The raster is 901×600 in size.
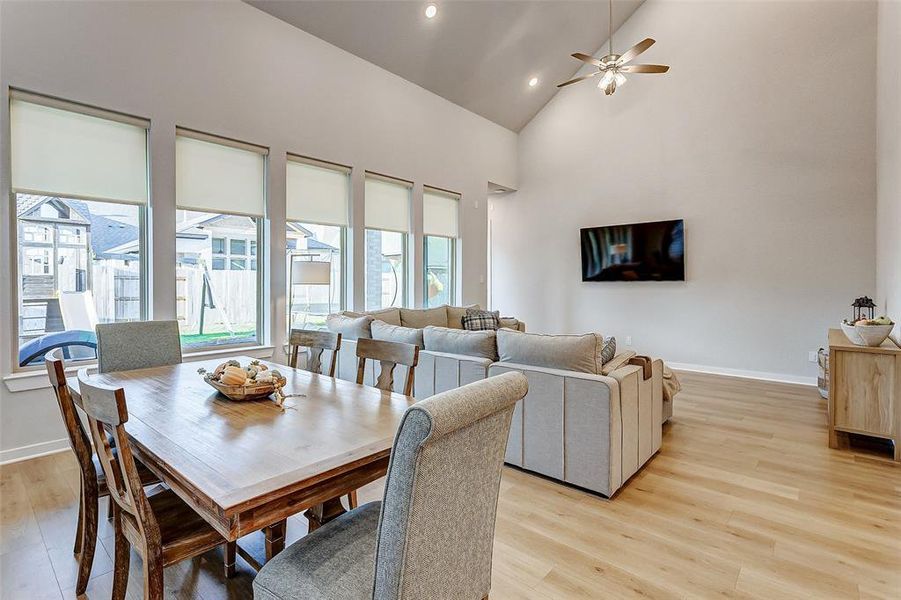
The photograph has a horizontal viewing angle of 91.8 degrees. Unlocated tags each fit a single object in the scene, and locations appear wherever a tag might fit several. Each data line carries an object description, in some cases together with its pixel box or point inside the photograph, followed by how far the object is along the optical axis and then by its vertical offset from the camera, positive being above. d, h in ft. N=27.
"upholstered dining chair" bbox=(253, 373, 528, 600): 3.04 -1.79
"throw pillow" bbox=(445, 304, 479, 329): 18.54 -0.86
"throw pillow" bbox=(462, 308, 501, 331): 17.78 -1.02
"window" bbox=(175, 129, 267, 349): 13.00 +1.89
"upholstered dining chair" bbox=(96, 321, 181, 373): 8.43 -0.97
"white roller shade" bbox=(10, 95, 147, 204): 10.27 +3.62
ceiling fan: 13.79 +7.38
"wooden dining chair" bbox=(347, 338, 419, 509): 6.81 -0.97
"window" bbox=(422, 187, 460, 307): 21.07 +2.64
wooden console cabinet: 9.83 -2.22
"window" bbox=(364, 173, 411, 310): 18.30 +2.47
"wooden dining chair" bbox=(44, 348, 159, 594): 5.27 -2.25
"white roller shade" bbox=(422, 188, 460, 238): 20.94 +4.13
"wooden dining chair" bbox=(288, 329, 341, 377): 8.15 -0.90
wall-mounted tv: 19.75 +2.09
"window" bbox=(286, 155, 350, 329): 15.53 +2.45
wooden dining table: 3.67 -1.54
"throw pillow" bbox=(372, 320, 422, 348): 11.42 -1.00
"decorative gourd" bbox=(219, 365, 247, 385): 6.05 -1.10
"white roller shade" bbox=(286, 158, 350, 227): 15.53 +3.84
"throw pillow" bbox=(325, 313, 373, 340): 12.54 -0.88
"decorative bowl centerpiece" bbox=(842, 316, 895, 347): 10.07 -0.84
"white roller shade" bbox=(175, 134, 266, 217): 12.82 +3.73
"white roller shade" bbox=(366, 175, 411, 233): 18.22 +3.99
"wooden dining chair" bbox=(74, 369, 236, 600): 3.99 -2.40
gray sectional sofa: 8.31 -2.10
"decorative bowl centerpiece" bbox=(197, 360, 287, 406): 6.02 -1.20
